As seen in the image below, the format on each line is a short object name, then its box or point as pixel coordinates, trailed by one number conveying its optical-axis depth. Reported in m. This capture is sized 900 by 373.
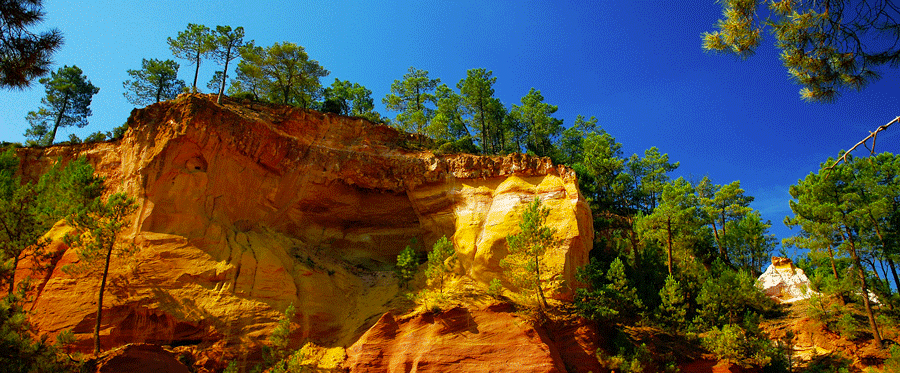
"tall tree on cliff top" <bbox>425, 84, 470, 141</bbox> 38.49
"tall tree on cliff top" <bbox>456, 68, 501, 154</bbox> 37.97
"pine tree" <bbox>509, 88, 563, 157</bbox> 40.09
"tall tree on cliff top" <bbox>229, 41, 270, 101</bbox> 31.89
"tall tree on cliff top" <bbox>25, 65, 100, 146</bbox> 34.06
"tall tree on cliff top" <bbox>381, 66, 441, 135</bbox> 40.75
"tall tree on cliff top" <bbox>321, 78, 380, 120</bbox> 38.28
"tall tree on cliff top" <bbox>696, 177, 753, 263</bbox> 34.94
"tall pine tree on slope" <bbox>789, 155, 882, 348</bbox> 24.08
